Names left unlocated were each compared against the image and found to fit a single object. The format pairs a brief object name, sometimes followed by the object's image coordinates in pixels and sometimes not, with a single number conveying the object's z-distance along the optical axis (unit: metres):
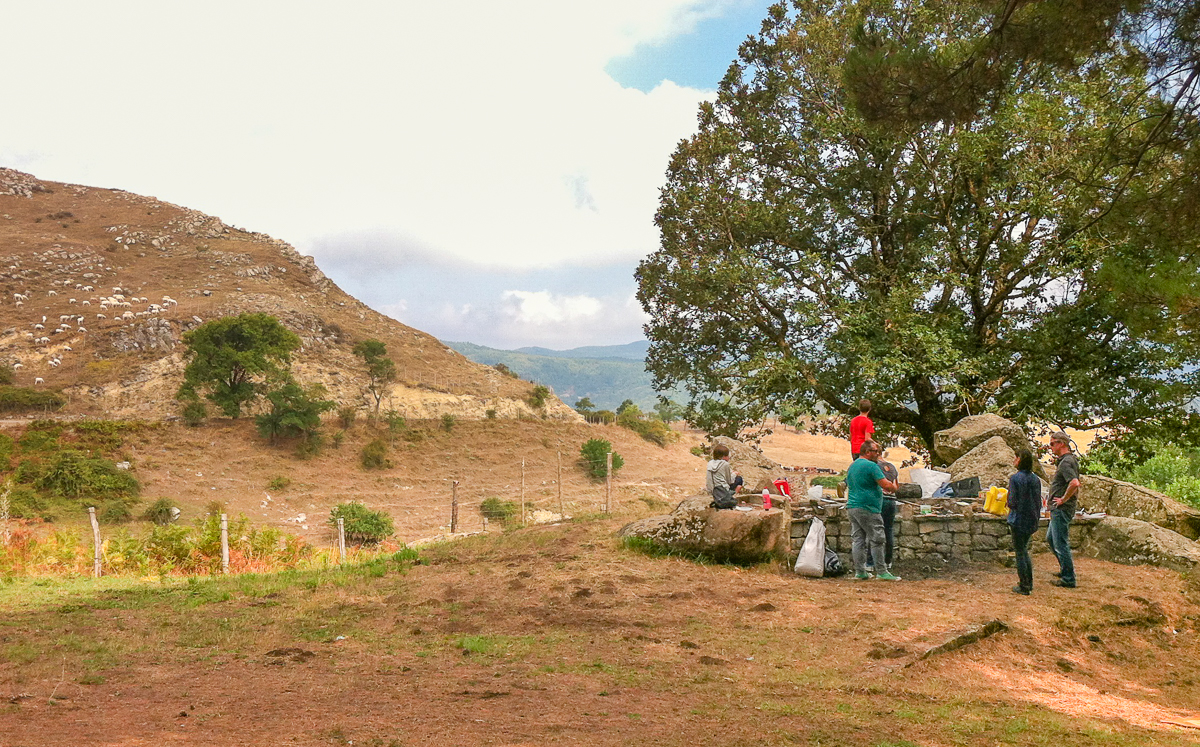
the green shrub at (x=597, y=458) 55.38
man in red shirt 12.05
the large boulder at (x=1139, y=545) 10.32
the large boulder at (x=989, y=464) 13.04
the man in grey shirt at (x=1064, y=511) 9.62
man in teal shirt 10.25
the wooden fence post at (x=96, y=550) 14.85
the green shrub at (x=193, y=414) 54.25
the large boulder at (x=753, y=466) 15.64
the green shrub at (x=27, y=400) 53.59
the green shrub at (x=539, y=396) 73.45
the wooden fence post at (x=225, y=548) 15.23
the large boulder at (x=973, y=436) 14.12
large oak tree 14.84
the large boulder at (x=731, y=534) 11.83
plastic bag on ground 11.20
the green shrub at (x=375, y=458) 54.72
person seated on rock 12.23
